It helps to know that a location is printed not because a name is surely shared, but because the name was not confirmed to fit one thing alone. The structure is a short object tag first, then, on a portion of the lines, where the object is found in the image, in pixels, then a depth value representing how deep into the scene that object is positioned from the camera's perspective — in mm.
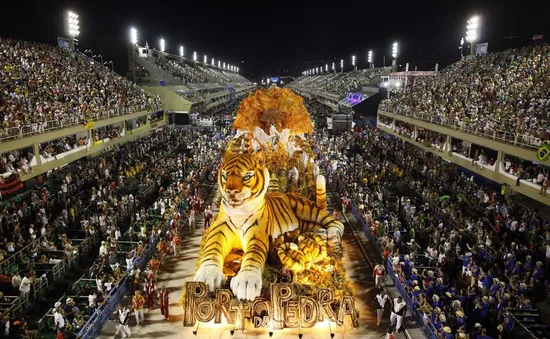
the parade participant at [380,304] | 11281
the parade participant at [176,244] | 15574
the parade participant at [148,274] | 12484
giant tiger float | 10344
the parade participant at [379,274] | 13141
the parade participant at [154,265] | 13362
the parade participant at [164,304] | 11352
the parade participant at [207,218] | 18094
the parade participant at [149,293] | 11922
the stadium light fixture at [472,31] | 43344
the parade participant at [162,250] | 14780
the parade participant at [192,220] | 18291
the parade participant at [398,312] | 10758
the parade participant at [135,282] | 12375
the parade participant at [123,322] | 10430
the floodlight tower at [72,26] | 41838
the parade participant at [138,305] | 11094
